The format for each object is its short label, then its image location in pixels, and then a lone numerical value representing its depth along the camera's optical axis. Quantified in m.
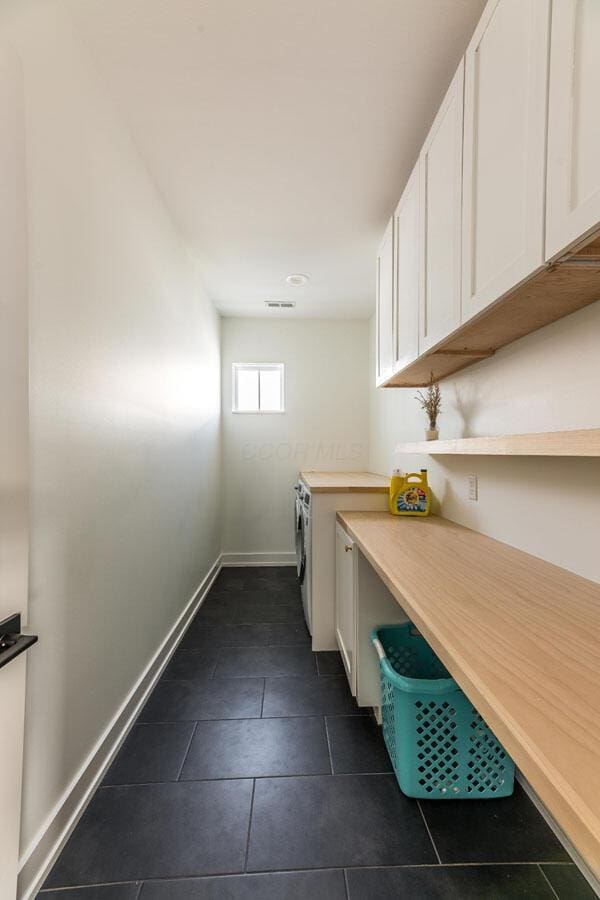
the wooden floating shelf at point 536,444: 0.79
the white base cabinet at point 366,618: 1.68
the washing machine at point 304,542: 2.44
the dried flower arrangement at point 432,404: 2.02
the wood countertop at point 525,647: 0.45
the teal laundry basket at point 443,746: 1.27
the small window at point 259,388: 4.07
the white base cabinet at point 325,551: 2.29
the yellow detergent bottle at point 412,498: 2.13
